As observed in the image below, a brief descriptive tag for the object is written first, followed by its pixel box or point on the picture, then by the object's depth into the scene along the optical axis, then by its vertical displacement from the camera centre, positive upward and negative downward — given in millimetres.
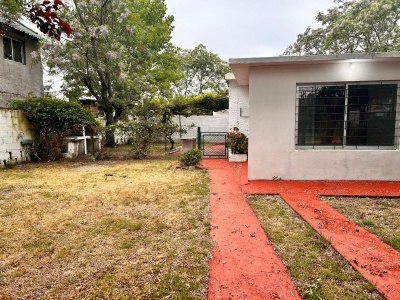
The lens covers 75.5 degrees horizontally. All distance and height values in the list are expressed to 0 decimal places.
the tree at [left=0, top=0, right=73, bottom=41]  1884 +825
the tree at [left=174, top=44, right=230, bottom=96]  32719 +7367
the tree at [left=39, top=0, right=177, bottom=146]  12188 +3708
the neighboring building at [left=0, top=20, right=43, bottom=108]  12605 +3385
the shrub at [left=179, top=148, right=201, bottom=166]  8562 -988
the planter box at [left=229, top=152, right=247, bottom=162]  9492 -1089
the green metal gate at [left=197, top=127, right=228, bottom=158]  11258 -996
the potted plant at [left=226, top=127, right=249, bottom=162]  9445 -701
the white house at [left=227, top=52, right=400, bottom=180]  5820 +161
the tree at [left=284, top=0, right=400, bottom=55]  16766 +6849
